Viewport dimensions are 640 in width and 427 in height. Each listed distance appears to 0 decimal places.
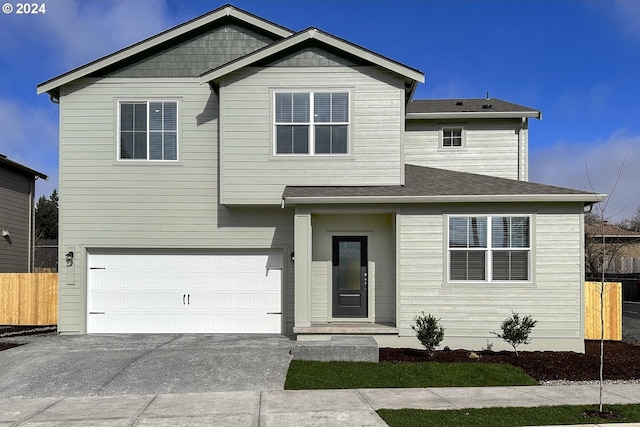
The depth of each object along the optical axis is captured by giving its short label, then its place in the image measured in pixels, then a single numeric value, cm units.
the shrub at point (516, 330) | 1070
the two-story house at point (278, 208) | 1160
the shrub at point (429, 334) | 1063
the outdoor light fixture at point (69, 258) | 1314
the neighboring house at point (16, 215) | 1952
